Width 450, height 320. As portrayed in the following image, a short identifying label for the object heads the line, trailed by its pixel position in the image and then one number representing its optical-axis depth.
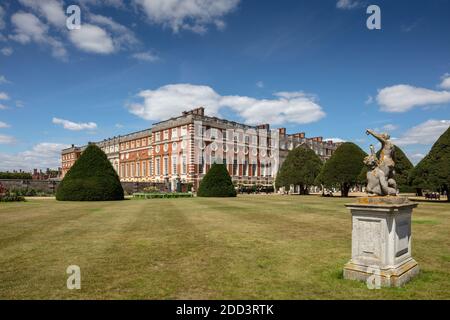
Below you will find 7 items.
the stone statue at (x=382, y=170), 6.31
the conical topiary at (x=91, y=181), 28.70
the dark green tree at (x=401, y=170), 39.69
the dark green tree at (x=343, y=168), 42.97
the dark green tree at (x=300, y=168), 48.99
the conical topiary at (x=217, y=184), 37.72
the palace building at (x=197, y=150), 52.56
